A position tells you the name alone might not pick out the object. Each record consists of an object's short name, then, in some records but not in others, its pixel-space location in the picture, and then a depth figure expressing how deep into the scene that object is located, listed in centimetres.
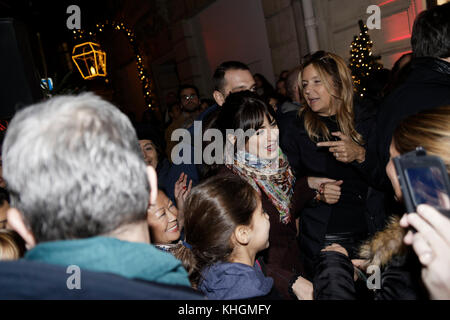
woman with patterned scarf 194
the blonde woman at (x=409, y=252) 78
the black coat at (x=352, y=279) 116
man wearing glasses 481
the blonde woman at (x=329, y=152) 222
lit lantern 545
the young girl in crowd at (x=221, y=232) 141
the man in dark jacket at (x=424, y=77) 183
